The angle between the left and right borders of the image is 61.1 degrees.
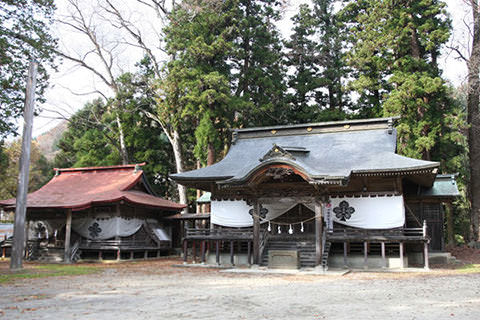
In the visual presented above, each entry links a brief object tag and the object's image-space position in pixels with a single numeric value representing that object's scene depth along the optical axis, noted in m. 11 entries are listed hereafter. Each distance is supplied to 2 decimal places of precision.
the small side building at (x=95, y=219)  20.22
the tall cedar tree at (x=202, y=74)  25.03
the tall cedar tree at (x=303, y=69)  28.48
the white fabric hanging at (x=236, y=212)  17.47
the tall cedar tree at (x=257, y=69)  27.22
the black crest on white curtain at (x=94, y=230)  21.08
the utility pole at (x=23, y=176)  13.98
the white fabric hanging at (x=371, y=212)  16.05
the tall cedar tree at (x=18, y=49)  14.98
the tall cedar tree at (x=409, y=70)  22.58
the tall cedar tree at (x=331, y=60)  28.83
